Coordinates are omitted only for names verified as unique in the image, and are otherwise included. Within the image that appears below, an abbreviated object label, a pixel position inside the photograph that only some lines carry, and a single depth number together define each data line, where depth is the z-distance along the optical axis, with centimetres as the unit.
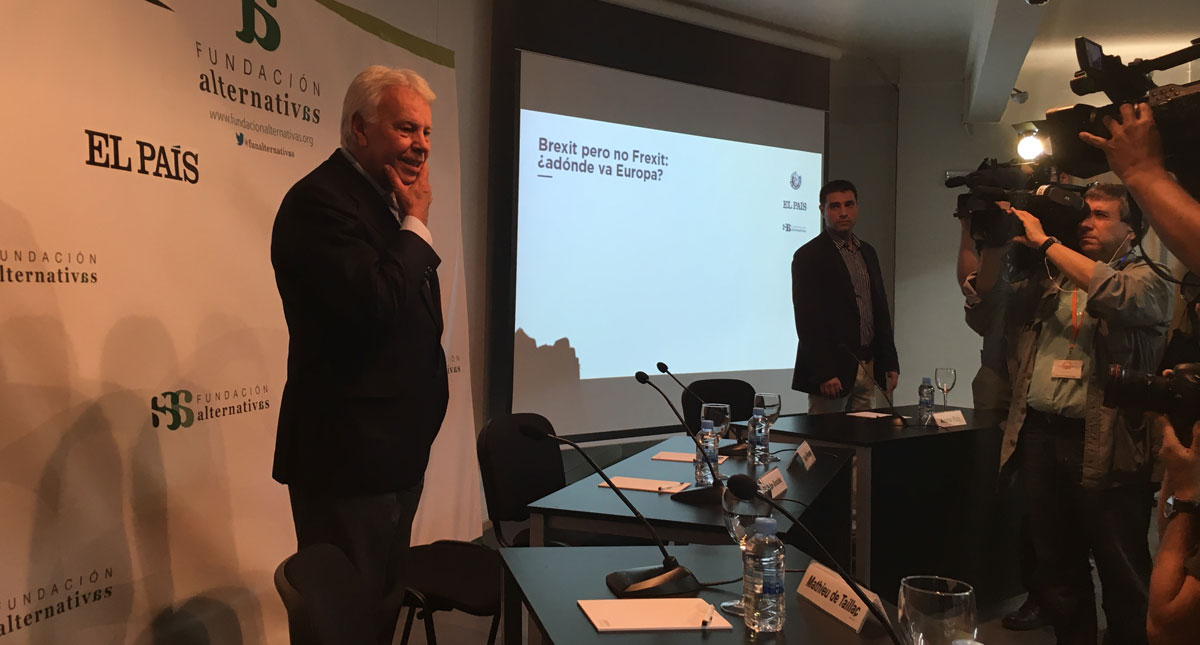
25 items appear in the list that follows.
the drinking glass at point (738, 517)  153
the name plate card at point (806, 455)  252
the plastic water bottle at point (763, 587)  124
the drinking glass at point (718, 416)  261
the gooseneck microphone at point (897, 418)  325
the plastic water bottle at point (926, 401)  337
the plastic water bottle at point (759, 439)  256
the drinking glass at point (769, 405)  267
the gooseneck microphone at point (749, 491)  116
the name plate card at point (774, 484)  203
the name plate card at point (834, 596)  124
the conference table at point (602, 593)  121
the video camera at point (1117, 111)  137
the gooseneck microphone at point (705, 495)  205
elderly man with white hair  164
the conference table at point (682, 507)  189
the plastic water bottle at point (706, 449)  235
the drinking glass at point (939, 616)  103
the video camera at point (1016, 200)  279
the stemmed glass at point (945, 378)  339
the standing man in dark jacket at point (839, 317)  379
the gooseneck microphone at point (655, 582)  138
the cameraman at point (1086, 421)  261
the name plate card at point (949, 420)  329
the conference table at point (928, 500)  287
